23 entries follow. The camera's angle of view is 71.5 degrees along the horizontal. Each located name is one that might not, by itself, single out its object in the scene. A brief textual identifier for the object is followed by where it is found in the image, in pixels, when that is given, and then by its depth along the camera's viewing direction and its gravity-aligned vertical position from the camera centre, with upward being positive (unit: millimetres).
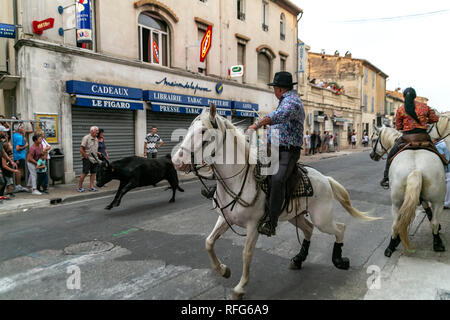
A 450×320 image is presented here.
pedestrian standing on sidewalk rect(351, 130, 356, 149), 36094 +295
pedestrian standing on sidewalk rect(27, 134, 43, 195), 9484 -395
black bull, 7543 -713
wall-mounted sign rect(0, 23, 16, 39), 10172 +3741
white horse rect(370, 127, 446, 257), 4211 -667
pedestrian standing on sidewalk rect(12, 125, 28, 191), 9734 -148
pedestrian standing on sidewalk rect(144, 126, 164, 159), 12805 -9
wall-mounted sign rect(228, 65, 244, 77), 19031 +4436
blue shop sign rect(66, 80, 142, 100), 11422 +2160
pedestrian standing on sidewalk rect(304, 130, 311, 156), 25094 -154
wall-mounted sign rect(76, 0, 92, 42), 11055 +4459
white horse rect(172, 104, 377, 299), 3094 -613
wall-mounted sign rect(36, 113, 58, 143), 10719 +686
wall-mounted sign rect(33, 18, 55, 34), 10453 +4034
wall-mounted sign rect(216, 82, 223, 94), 18797 +3331
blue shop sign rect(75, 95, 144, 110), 11640 +1656
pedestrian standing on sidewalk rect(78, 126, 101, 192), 9820 -266
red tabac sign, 16466 +5275
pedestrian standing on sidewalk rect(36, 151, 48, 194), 9626 -871
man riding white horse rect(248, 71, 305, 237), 3443 +118
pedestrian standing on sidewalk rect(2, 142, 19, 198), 8719 -705
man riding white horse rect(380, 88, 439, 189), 4742 +354
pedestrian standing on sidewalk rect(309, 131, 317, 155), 25516 +163
